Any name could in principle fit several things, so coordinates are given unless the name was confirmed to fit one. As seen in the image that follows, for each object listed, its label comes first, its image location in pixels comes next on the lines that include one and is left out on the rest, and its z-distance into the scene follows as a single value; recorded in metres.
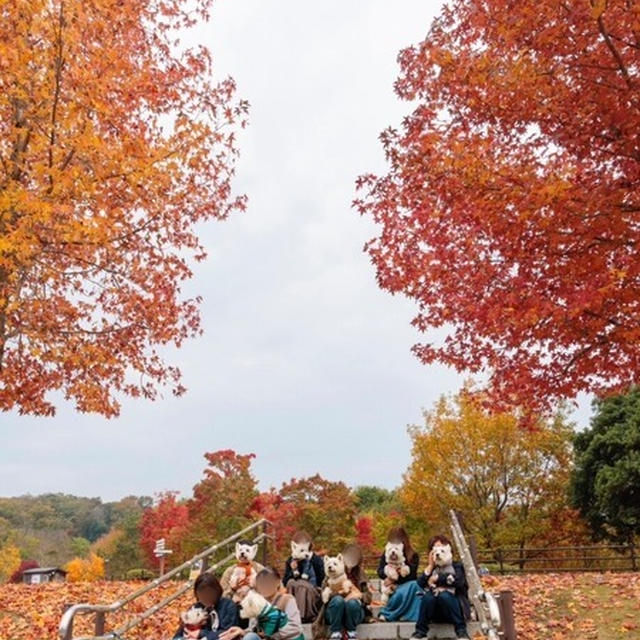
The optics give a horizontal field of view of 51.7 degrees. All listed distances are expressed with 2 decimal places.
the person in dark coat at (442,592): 7.33
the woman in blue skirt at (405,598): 7.90
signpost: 15.47
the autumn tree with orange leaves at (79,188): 8.46
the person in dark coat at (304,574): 8.20
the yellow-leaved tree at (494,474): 30.38
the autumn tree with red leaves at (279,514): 24.08
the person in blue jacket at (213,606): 6.75
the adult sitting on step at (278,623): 6.53
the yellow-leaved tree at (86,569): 53.87
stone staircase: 7.66
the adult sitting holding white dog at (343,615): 7.59
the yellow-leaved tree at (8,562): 61.07
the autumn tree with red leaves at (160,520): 39.38
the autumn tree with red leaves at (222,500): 24.78
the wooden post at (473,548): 10.66
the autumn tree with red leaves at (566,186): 6.91
